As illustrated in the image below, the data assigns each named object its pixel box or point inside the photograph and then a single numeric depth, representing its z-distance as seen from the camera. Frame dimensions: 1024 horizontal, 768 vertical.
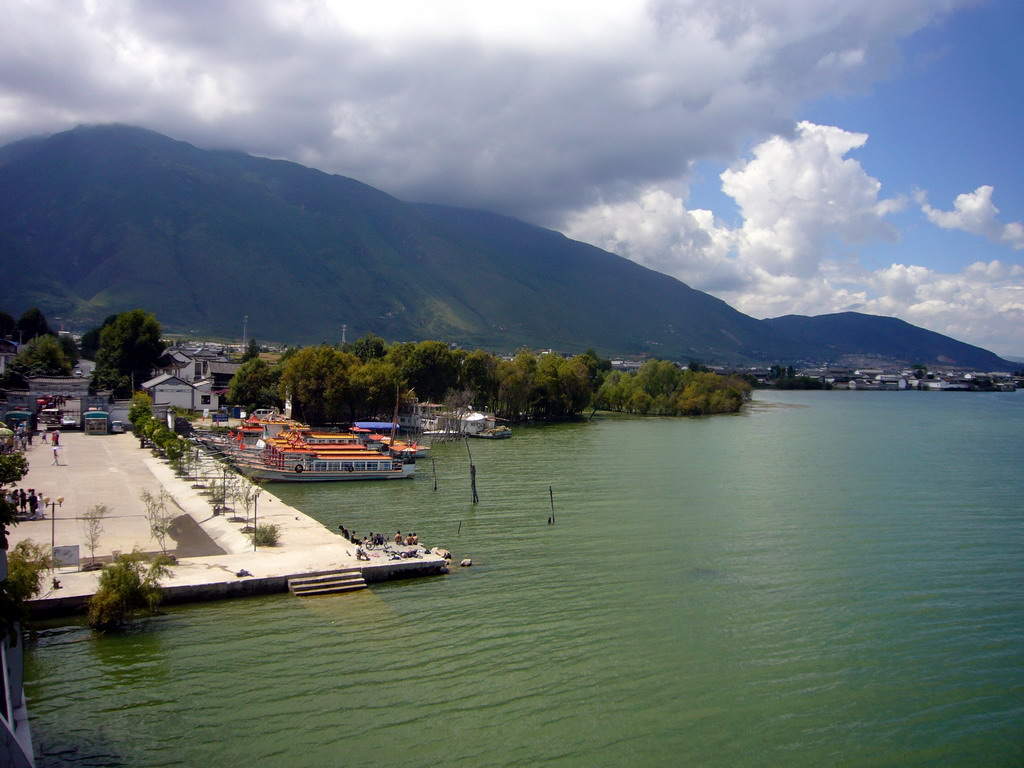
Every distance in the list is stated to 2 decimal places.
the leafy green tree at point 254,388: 85.62
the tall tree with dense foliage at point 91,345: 140.50
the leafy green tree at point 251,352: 118.38
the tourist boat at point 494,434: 79.75
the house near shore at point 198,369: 99.25
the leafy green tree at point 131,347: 95.19
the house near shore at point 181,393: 81.50
